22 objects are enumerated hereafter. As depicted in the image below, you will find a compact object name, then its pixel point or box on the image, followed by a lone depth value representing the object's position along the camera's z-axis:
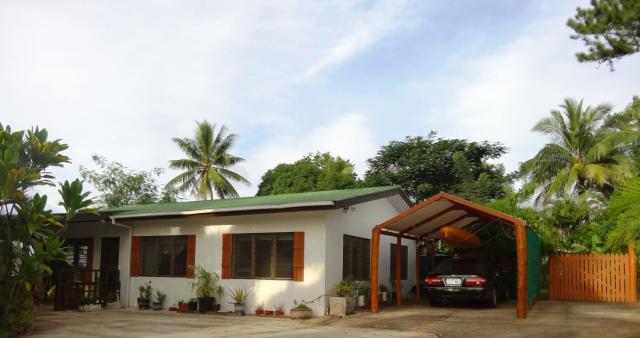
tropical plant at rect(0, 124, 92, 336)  9.91
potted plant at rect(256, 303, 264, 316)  13.45
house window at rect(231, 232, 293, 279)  13.67
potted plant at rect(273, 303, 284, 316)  13.28
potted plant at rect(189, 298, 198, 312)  14.23
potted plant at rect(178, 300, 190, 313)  14.26
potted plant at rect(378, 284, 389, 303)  15.46
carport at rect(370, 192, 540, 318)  12.01
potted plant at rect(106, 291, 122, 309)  15.48
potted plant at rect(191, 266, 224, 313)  13.97
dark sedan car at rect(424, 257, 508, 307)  13.75
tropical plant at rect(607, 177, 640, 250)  6.71
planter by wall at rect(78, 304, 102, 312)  14.56
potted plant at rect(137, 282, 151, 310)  15.17
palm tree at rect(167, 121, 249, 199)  35.72
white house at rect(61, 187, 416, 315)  13.29
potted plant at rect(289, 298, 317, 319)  12.55
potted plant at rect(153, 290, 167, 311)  14.98
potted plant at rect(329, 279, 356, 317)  12.62
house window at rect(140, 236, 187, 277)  15.25
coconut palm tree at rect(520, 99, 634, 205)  25.50
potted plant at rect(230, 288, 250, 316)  13.57
